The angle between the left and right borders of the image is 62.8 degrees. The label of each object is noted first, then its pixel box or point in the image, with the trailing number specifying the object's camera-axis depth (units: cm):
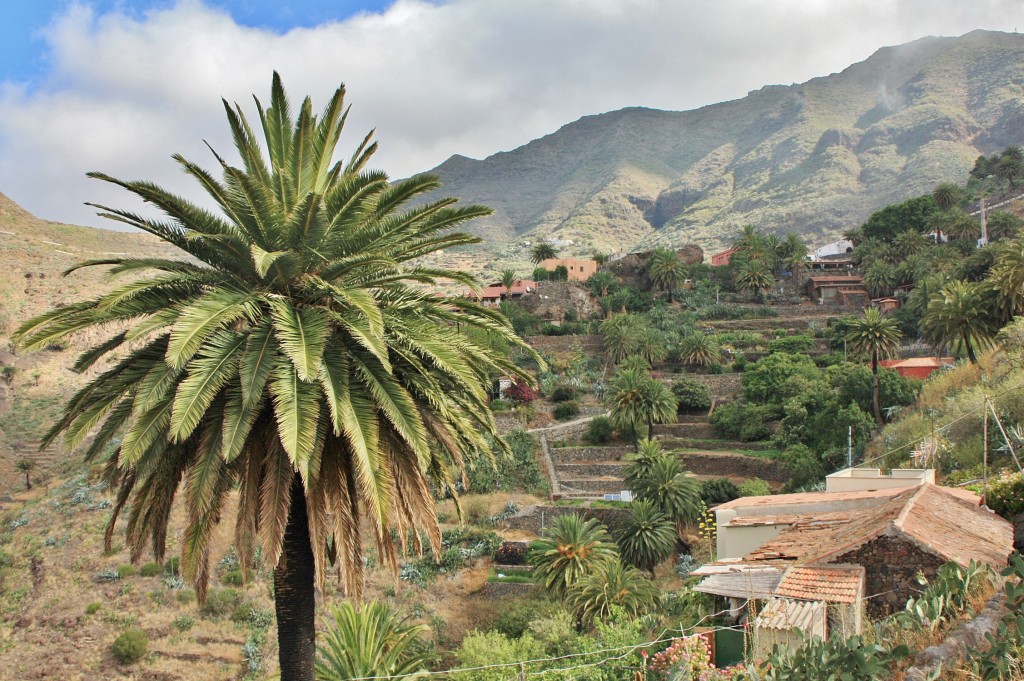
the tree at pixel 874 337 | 4388
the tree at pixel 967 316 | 3641
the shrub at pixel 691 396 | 5159
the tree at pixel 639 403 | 4594
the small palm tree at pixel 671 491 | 3525
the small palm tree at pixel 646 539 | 3309
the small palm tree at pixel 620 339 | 5822
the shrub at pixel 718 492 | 3875
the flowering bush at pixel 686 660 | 1007
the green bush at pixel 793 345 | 5705
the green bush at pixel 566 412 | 5231
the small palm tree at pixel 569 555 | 2870
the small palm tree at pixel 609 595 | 2505
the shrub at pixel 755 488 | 3731
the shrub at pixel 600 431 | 4891
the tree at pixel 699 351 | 5656
